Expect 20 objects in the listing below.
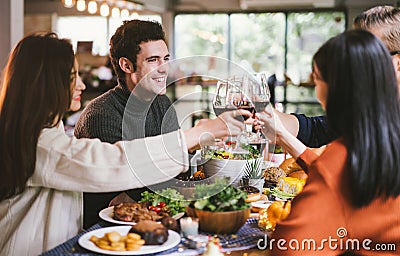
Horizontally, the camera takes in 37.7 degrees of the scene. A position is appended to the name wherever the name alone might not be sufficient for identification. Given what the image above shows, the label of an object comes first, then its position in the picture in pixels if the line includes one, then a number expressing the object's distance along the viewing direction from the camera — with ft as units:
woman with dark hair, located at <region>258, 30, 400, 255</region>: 4.65
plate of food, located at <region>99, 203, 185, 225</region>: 5.83
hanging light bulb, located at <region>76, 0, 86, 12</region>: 24.26
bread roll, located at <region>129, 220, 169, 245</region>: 5.11
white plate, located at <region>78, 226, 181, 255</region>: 4.89
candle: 5.37
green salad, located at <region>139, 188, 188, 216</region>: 6.23
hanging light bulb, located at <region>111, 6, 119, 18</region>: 26.40
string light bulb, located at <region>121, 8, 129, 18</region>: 27.58
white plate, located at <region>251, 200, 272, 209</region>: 6.58
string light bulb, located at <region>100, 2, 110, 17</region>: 25.21
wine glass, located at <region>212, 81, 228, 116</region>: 5.84
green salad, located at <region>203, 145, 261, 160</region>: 7.50
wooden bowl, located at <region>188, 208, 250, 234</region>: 5.44
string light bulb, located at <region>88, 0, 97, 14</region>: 24.82
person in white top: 5.64
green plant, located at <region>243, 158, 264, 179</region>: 7.33
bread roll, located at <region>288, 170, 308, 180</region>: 8.19
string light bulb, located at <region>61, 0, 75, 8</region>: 22.15
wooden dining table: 5.05
